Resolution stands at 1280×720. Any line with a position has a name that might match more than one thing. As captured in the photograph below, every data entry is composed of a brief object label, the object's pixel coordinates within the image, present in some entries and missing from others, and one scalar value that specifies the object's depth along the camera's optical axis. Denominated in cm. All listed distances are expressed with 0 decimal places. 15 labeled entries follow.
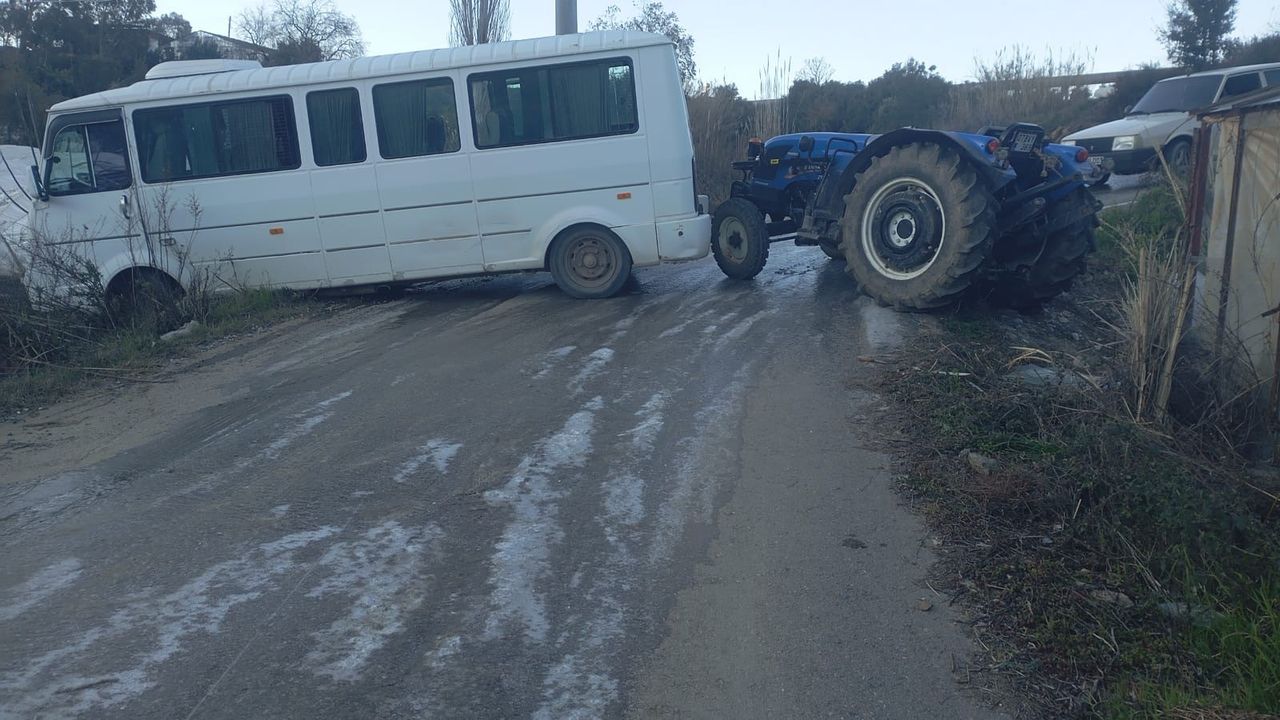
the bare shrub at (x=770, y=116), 1891
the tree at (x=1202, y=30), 2496
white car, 1489
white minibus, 970
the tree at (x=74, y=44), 2539
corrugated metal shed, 520
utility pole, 1384
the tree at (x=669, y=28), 2168
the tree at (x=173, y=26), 3172
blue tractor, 769
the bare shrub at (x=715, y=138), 1739
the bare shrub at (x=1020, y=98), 2205
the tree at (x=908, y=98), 2284
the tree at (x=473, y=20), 2258
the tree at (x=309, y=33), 2735
